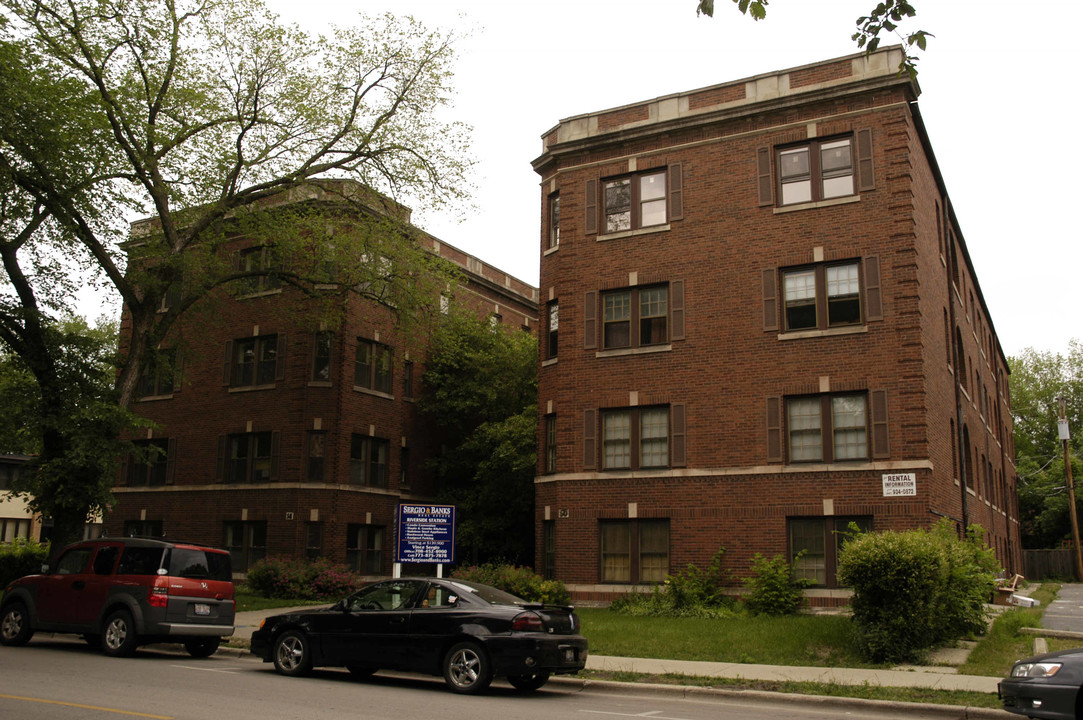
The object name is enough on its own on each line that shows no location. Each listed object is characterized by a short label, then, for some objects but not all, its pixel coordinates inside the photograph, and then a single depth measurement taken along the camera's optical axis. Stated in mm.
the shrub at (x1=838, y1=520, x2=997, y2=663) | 14516
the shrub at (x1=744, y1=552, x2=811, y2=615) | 21109
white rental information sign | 21047
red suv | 14836
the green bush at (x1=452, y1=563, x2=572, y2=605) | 22359
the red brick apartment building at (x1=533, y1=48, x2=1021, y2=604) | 22078
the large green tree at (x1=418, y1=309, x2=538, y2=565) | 31859
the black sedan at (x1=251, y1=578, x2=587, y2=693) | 11820
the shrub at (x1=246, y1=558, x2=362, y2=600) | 26578
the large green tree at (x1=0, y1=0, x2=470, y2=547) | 22719
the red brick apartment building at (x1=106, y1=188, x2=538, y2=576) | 30656
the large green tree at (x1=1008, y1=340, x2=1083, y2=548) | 64062
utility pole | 47812
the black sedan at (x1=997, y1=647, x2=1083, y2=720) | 8297
